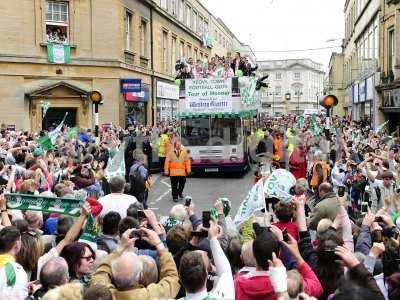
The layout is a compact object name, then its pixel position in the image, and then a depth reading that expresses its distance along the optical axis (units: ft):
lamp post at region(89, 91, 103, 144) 58.26
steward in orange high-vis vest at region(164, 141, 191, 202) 52.03
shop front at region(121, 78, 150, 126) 94.84
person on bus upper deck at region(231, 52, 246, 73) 67.67
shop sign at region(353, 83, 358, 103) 138.21
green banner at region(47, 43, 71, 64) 89.45
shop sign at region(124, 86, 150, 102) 98.80
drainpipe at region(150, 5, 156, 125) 116.74
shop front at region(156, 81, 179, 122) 123.13
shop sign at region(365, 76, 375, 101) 102.74
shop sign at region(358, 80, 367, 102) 117.29
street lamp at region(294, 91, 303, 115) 352.69
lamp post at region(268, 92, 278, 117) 376.68
